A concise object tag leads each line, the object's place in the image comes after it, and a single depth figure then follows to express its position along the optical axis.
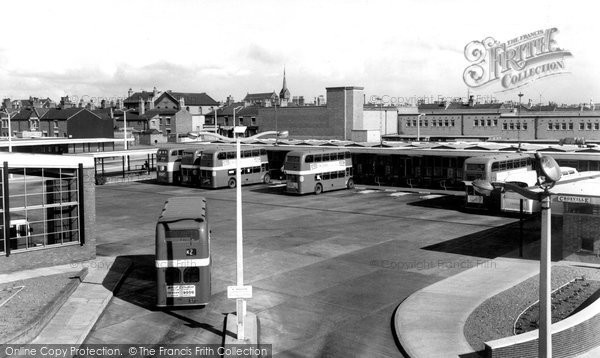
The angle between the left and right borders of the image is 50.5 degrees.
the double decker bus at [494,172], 42.53
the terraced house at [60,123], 102.47
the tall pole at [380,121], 93.90
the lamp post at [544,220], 11.74
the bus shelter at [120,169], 62.37
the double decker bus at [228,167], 55.50
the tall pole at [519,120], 87.06
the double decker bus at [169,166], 60.59
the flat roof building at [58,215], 26.61
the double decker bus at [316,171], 50.53
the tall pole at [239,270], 18.20
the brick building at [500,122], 86.12
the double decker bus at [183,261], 20.31
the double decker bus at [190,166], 57.59
